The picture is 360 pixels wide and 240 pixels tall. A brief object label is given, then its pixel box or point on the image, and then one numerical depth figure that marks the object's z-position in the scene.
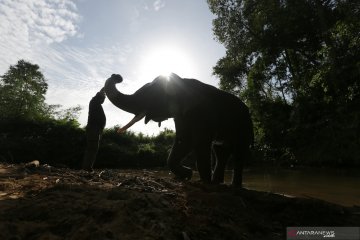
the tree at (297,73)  17.39
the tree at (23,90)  34.03
